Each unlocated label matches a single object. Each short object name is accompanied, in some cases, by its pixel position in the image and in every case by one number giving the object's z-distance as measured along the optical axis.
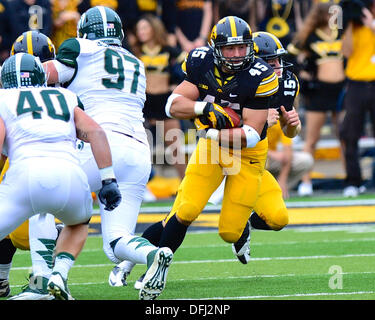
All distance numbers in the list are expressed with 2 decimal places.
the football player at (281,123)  13.05
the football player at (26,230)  10.55
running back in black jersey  11.84
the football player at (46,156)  9.50
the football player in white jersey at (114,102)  10.88
